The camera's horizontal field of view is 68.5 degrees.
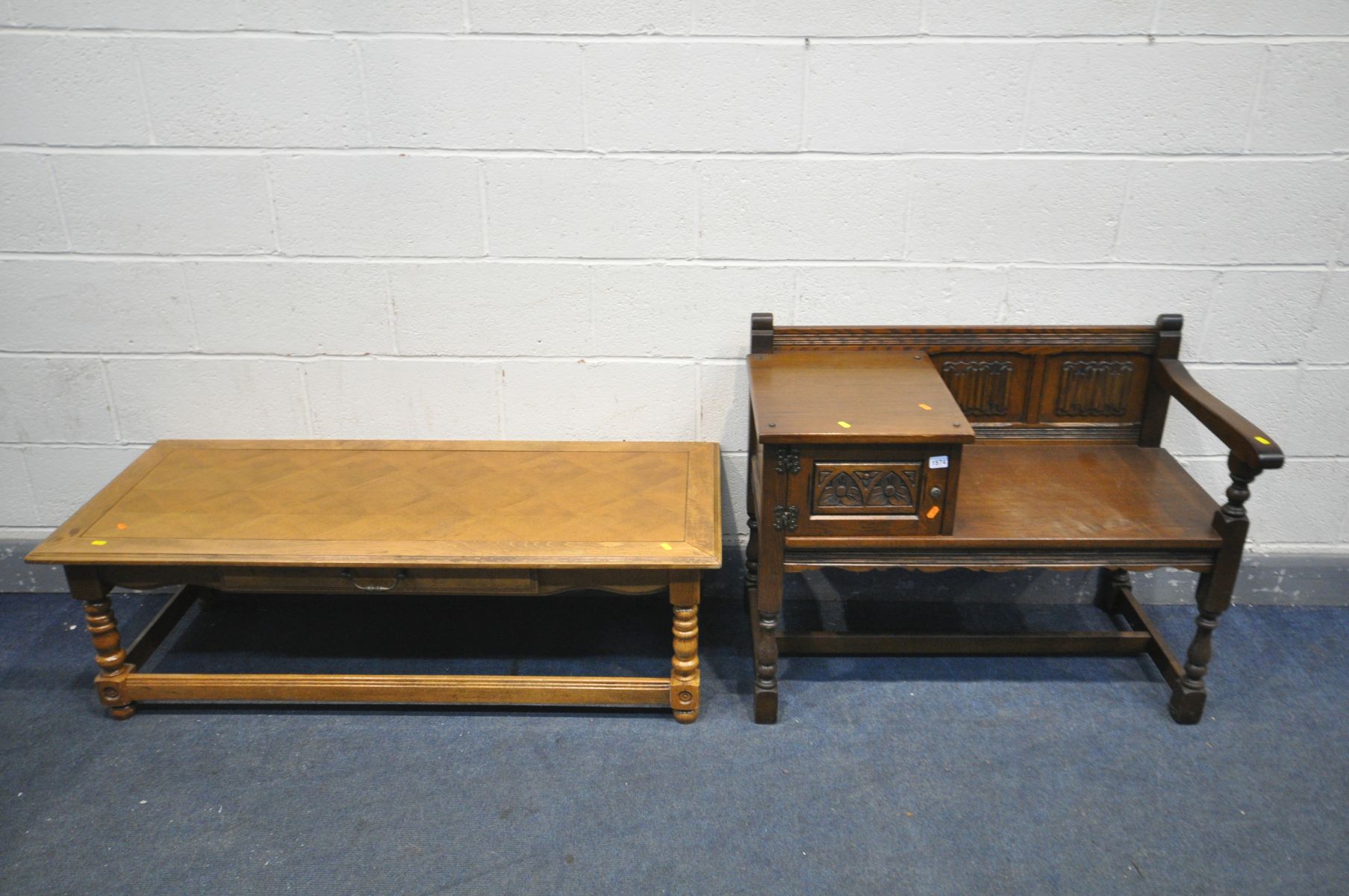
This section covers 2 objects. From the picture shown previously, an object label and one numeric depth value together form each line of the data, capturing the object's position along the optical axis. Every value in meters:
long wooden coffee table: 2.16
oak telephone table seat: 2.08
